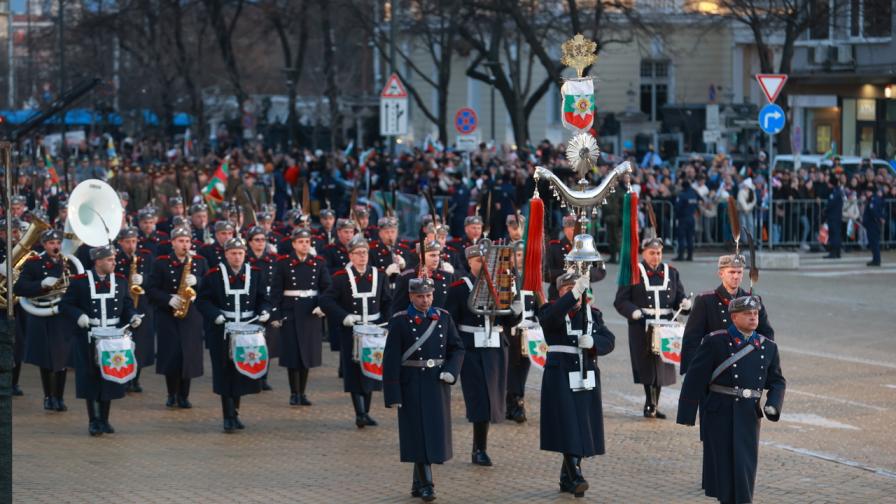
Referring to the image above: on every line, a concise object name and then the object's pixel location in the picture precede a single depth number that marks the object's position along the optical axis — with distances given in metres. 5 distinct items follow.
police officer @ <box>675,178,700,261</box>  30.52
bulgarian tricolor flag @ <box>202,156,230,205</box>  29.97
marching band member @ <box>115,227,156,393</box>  17.75
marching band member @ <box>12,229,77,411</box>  17.00
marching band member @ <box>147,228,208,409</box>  16.88
